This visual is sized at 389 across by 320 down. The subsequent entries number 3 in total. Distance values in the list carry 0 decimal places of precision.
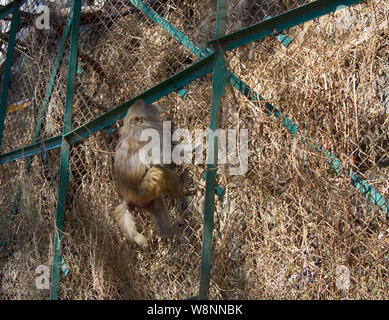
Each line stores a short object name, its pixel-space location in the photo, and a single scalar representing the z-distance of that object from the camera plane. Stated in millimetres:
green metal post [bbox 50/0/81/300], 4625
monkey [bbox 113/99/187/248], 3842
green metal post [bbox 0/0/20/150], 6262
